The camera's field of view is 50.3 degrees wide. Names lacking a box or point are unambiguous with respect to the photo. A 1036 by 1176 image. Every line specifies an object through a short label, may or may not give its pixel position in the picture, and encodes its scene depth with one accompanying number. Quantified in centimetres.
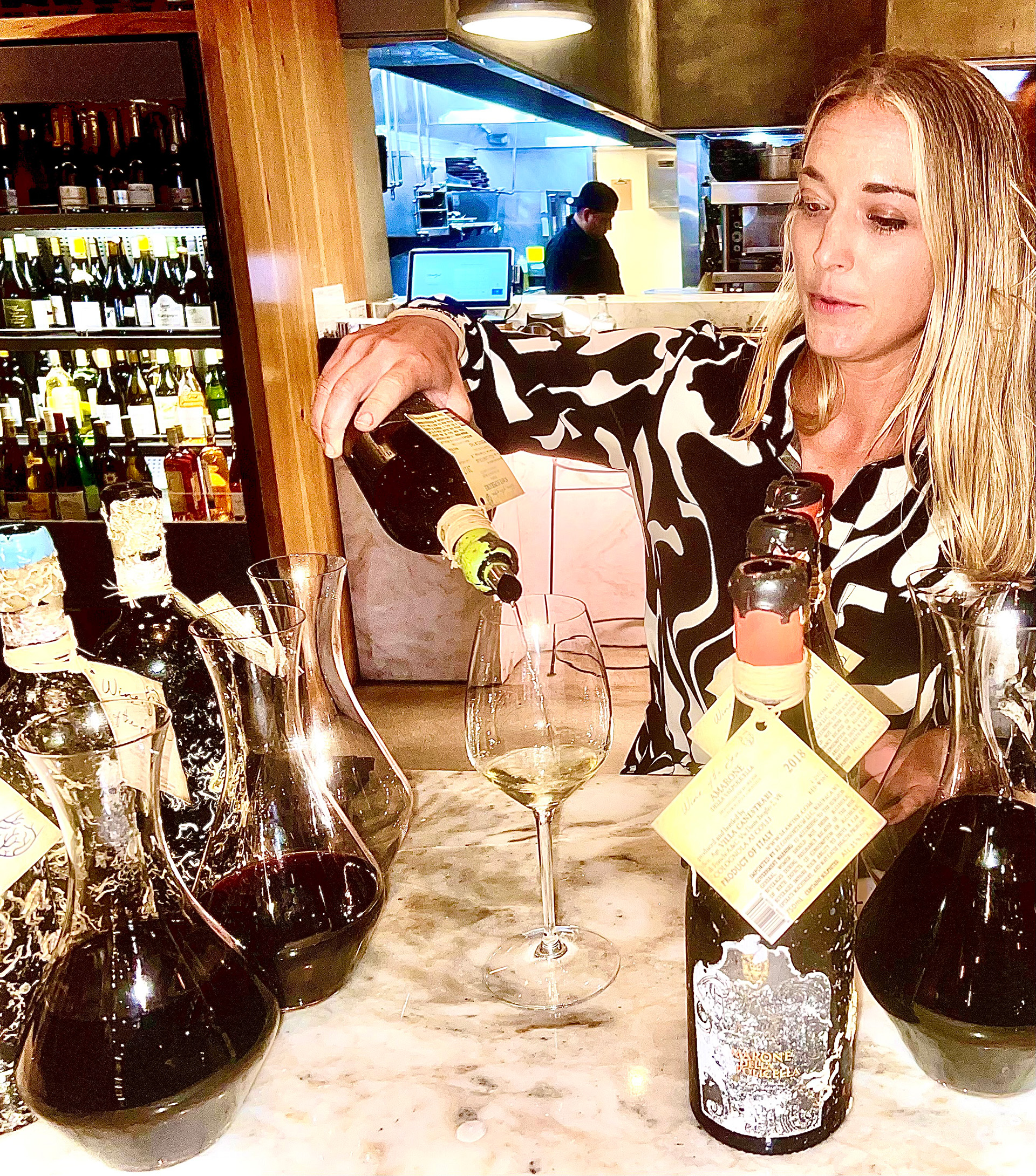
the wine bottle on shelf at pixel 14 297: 332
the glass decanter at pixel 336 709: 73
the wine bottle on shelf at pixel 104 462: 346
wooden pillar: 291
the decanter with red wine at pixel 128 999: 56
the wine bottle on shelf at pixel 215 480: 337
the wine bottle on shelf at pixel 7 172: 330
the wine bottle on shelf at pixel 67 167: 315
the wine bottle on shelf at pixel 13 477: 350
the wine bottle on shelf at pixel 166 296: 324
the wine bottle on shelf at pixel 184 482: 338
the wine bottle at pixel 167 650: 73
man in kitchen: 516
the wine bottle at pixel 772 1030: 58
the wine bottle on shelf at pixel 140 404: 339
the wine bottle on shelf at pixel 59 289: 332
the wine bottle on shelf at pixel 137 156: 321
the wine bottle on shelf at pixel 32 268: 342
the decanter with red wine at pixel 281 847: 69
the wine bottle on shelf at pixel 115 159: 322
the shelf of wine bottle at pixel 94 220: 301
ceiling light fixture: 282
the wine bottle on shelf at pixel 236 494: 335
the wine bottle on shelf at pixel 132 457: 345
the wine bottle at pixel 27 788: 63
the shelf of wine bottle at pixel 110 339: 312
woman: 111
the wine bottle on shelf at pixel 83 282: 338
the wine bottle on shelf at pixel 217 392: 340
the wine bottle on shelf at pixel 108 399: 345
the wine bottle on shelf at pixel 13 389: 349
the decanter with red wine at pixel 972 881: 57
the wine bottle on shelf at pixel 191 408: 335
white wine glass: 76
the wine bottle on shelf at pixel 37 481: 349
